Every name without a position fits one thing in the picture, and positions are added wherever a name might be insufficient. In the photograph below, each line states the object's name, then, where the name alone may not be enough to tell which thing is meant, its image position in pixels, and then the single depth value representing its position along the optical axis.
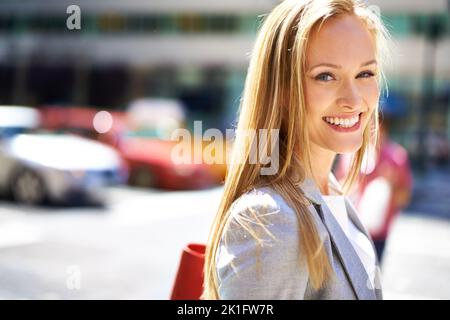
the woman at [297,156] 1.43
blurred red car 14.51
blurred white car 11.06
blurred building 31.62
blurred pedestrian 4.48
